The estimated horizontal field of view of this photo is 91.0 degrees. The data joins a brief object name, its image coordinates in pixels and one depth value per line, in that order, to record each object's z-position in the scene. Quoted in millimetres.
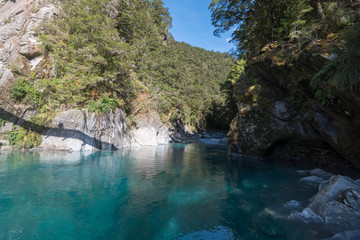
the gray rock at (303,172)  9966
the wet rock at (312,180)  7904
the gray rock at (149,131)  25219
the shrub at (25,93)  17234
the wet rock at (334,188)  4980
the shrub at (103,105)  18328
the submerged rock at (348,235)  3490
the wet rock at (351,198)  4508
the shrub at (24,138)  15859
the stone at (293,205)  5427
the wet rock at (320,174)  8609
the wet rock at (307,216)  4523
